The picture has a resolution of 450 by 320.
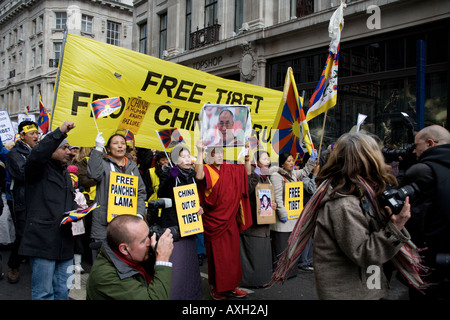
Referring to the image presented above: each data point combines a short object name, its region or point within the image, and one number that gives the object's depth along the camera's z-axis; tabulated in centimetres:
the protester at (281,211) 584
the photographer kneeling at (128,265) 210
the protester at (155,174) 693
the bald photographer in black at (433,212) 261
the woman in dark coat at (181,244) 406
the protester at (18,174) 494
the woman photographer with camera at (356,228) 211
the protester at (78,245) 515
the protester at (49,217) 338
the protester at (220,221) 456
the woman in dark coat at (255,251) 521
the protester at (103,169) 419
